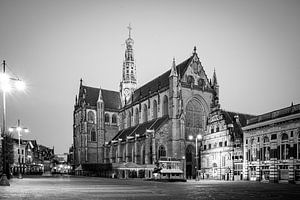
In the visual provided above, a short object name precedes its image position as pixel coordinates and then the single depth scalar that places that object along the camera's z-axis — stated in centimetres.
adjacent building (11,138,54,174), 12364
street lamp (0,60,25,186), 3025
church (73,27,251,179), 7442
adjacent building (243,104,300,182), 4925
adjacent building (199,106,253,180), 6338
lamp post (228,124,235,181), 6459
